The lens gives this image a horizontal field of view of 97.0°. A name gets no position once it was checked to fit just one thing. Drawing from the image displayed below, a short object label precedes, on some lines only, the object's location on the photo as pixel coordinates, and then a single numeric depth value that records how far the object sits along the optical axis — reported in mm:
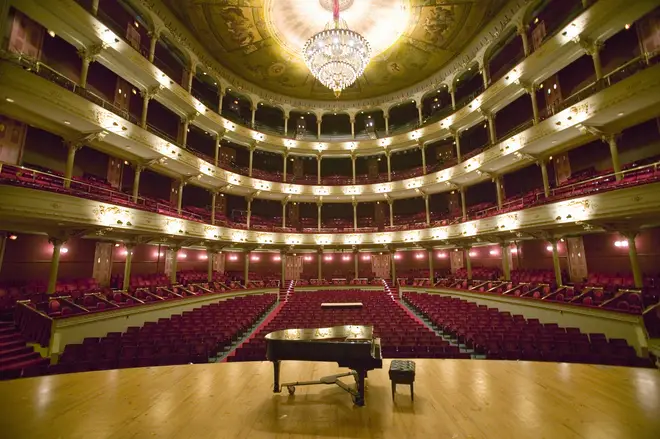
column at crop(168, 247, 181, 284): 15130
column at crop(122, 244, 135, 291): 12789
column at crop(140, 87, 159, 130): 13923
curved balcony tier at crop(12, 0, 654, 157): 10250
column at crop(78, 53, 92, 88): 11037
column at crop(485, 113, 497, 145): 15539
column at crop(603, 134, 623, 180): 10227
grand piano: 3963
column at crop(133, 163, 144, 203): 13290
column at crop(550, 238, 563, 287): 12071
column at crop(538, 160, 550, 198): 12836
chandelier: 9734
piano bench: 3954
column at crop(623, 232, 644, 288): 9680
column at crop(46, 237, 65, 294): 9953
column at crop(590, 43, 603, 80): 10864
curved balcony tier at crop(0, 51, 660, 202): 8641
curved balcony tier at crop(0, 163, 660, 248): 8328
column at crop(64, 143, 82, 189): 10570
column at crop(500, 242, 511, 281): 14680
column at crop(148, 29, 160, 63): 14195
